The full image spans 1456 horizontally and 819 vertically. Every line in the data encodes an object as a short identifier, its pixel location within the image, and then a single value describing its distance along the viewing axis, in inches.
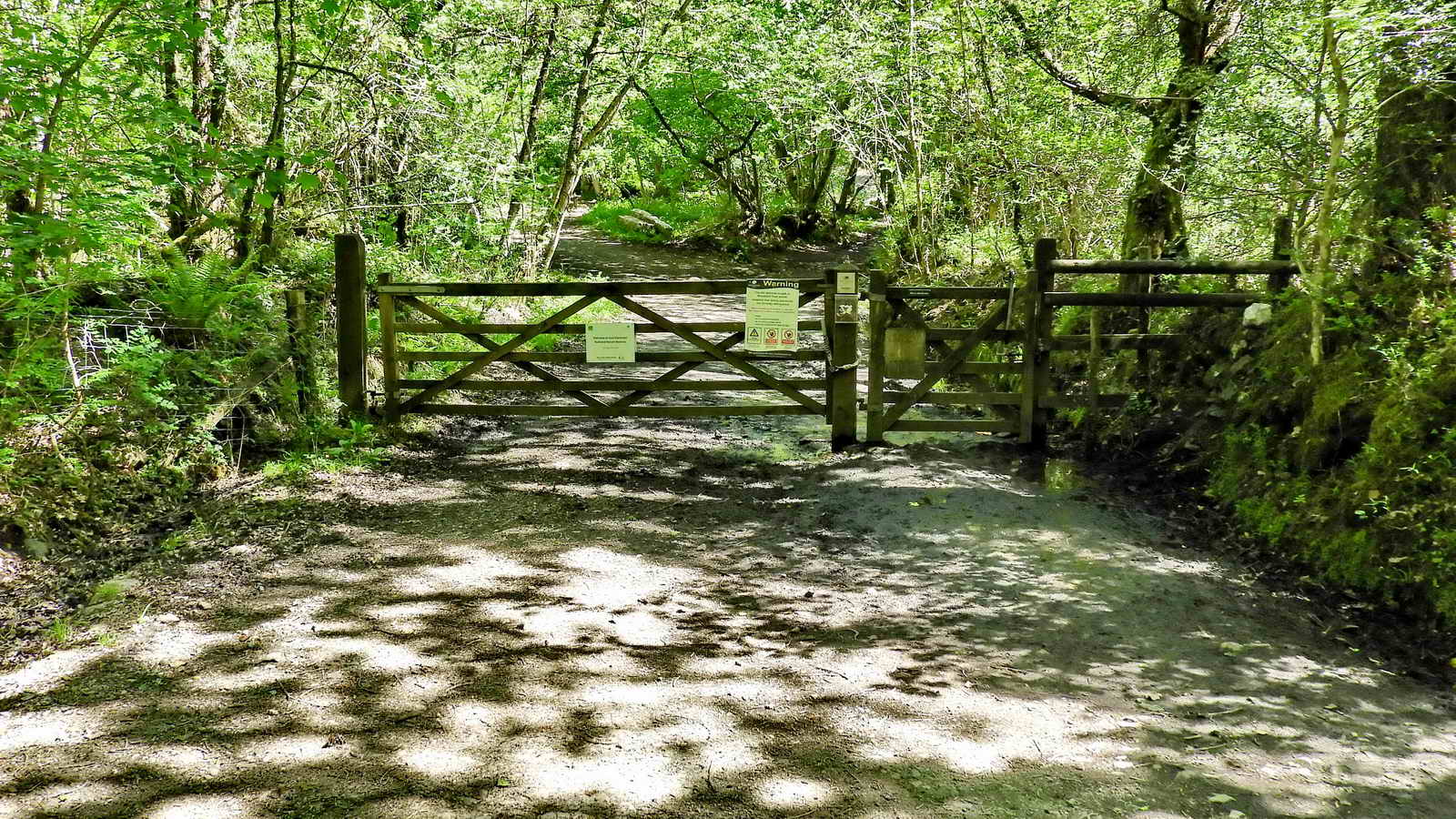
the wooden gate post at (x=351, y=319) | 339.0
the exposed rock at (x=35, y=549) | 223.9
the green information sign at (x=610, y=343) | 347.6
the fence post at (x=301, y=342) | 325.1
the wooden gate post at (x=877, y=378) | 346.6
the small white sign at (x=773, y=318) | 343.9
